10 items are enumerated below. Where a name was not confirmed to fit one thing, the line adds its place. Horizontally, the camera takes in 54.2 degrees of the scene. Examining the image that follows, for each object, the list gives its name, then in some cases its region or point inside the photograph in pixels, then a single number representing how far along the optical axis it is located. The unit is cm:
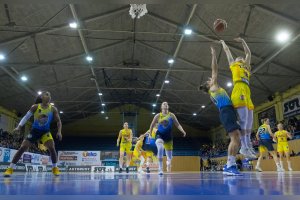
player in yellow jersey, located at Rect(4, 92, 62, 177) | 625
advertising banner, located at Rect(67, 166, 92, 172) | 2116
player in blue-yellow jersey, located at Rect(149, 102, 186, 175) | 768
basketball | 579
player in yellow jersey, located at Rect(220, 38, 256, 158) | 512
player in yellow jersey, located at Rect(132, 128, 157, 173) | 1145
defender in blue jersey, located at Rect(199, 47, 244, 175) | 496
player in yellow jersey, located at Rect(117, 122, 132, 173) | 1205
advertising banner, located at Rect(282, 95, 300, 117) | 2133
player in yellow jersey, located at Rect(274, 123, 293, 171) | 1243
